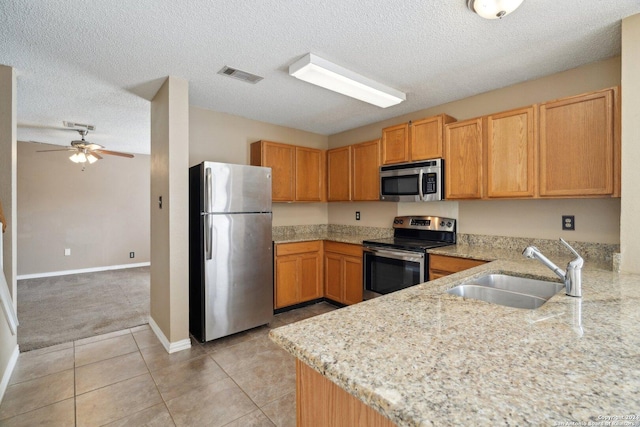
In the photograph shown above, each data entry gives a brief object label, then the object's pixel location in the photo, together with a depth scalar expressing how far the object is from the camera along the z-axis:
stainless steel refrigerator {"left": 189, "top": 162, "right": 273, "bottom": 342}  2.80
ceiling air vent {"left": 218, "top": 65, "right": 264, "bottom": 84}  2.50
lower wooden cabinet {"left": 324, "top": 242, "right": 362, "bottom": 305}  3.52
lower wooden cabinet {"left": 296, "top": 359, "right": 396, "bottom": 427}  0.76
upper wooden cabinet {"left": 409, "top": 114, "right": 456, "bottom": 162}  3.02
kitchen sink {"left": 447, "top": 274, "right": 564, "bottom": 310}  1.56
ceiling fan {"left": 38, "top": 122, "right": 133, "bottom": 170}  4.23
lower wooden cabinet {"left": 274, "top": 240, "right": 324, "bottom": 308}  3.55
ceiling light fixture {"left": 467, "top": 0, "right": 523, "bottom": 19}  1.61
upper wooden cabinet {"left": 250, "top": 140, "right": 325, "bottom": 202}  3.76
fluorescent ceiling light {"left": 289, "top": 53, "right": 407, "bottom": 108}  2.28
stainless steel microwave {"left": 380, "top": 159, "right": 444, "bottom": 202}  3.01
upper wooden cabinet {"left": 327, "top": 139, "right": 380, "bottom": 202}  3.70
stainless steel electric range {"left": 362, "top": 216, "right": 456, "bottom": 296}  2.88
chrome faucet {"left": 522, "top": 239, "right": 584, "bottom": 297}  1.30
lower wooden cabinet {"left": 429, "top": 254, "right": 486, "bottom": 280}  2.54
